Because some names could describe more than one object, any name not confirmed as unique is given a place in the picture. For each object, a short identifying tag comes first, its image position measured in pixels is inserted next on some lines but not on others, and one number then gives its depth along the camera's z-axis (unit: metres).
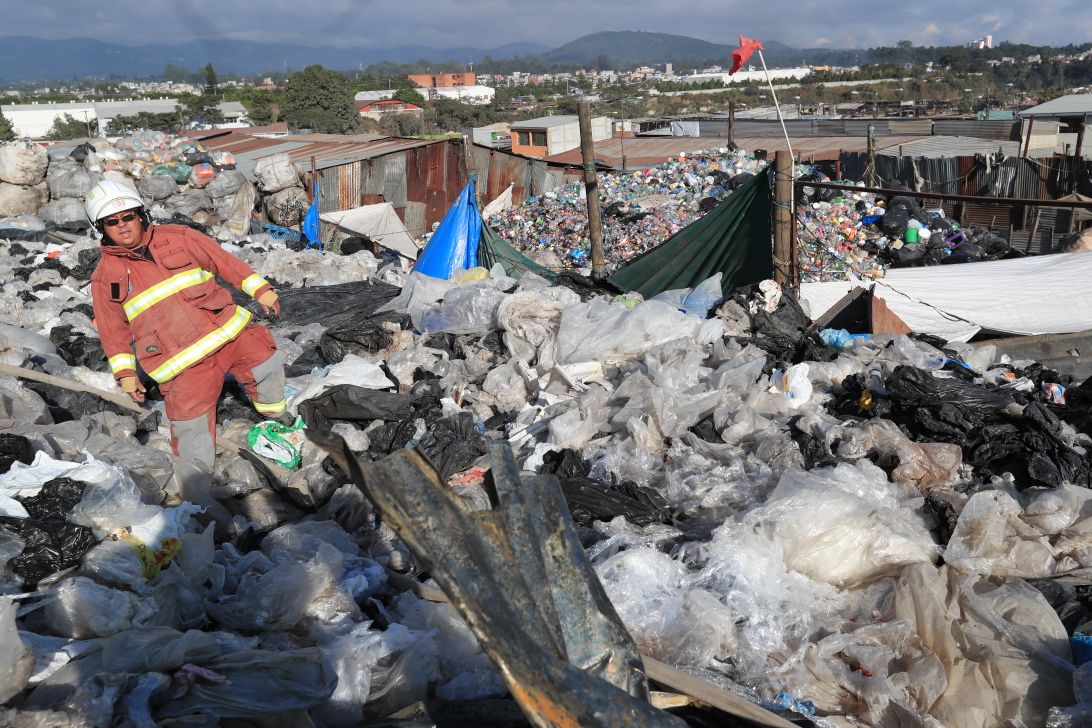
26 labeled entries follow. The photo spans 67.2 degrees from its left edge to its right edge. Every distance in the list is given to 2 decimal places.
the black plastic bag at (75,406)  4.15
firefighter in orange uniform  3.60
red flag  8.18
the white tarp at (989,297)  5.52
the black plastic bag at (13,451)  3.11
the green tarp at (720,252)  5.88
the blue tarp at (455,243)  7.47
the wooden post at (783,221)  5.49
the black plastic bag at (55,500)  2.81
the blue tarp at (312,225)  11.22
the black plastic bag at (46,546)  2.58
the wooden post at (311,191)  12.68
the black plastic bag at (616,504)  3.36
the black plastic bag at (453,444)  3.97
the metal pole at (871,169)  13.41
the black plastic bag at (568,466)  3.75
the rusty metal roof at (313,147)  14.55
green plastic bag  4.01
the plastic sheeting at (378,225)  11.94
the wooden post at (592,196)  6.73
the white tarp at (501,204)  15.23
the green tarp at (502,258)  7.62
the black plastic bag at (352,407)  4.33
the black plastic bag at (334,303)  6.15
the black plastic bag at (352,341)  5.22
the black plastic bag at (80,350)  5.17
